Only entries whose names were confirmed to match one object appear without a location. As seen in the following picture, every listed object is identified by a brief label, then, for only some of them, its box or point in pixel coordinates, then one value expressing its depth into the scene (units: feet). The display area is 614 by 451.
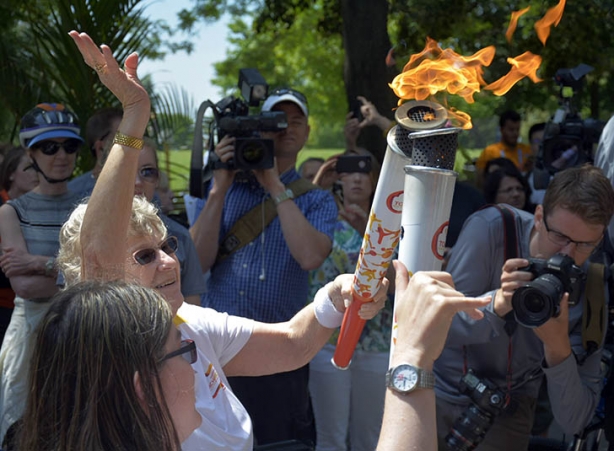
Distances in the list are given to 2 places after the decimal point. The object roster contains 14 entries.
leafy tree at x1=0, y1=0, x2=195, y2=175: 19.79
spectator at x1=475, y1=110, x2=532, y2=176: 27.58
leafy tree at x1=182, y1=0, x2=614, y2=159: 25.68
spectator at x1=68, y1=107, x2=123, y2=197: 13.98
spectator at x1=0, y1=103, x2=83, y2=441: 12.85
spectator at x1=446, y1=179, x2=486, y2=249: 17.07
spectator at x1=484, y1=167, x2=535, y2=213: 19.22
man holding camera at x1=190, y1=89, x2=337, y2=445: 13.71
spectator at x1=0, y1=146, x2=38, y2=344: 17.62
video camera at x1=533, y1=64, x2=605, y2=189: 16.12
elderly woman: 7.59
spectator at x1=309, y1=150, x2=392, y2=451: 16.08
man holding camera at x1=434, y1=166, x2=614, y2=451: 10.47
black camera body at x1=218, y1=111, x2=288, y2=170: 14.10
